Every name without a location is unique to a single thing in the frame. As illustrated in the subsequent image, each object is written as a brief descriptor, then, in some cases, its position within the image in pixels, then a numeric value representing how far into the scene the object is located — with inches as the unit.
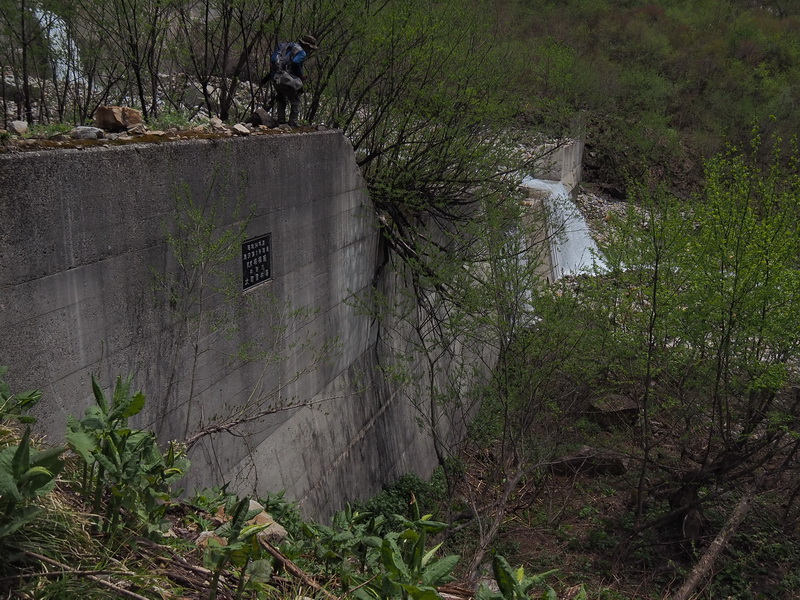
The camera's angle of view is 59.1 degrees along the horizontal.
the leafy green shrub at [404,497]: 337.7
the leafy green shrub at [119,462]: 103.4
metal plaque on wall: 227.8
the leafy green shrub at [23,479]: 81.9
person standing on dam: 265.6
